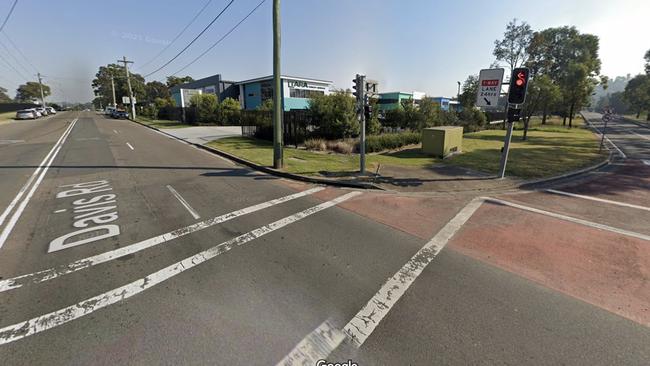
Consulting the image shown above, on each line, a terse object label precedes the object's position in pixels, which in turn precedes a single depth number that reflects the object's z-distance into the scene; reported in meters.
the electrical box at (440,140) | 13.34
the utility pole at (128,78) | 39.06
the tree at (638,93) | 50.11
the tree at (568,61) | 34.47
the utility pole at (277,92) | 9.12
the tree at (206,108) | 29.75
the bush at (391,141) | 15.02
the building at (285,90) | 39.69
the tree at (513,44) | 35.12
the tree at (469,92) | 35.75
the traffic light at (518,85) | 8.41
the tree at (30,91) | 99.19
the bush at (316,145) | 14.74
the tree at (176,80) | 84.19
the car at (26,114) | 38.87
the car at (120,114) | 47.38
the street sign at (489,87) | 8.80
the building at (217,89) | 44.67
